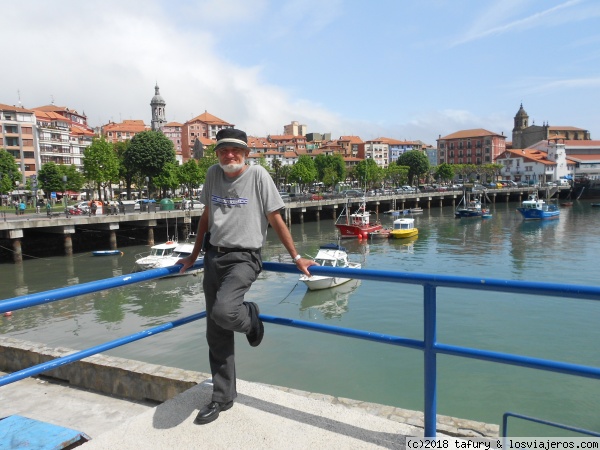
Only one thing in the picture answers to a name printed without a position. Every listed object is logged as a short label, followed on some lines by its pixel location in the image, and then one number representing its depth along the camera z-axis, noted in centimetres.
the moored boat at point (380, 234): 4187
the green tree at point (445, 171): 11188
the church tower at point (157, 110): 11912
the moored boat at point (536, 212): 5526
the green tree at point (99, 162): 5497
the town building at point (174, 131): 13000
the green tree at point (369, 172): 10200
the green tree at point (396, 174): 10506
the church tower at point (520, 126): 15038
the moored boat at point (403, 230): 4144
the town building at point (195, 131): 12488
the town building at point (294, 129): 16150
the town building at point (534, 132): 14110
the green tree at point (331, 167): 9486
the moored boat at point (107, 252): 3312
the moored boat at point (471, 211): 5909
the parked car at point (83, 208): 4075
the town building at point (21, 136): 7119
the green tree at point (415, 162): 10794
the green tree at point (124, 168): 6431
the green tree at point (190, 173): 6397
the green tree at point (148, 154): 6209
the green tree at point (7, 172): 5350
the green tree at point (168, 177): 6338
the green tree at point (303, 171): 8619
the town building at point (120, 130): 12125
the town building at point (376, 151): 13925
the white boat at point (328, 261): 2162
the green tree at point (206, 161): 6406
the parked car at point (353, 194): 6788
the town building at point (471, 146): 13538
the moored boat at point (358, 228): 4138
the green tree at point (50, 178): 6075
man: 315
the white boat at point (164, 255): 2617
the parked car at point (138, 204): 5014
